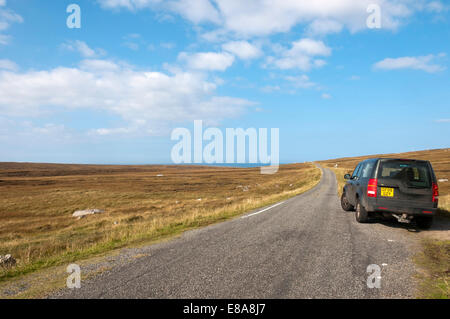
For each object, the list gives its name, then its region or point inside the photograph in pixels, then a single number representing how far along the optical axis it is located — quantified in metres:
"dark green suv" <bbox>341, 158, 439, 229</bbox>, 7.83
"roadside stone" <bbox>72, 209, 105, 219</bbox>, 22.98
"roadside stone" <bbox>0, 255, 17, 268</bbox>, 6.99
